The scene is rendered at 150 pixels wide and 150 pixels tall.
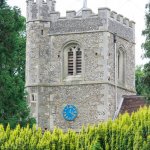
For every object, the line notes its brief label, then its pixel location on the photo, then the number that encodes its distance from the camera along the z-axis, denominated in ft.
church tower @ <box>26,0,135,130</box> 162.81
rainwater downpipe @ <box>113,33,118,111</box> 166.50
